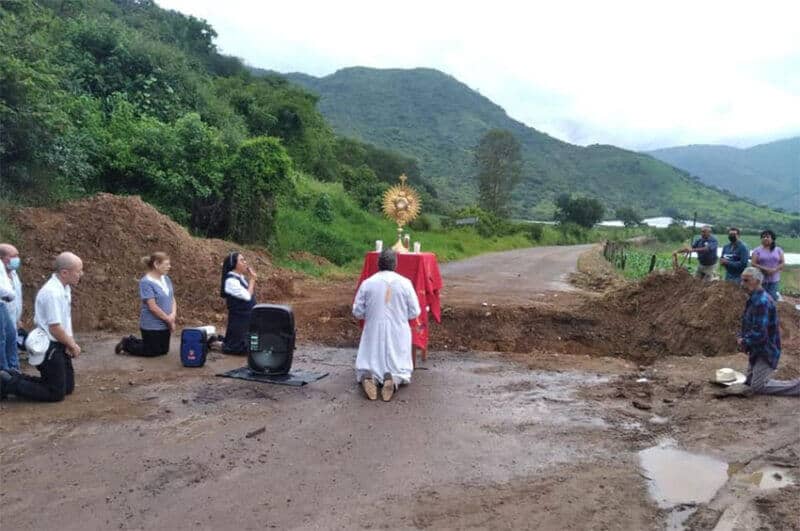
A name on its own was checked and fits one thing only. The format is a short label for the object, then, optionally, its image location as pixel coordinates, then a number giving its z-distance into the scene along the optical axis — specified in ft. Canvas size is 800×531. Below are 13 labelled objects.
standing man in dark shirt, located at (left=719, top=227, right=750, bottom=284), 35.65
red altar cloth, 27.55
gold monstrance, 30.68
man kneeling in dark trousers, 20.24
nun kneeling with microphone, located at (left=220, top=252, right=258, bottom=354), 27.02
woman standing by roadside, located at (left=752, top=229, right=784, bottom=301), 33.04
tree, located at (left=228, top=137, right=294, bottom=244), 59.98
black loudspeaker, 24.35
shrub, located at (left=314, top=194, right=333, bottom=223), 83.41
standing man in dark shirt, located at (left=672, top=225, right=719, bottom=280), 39.14
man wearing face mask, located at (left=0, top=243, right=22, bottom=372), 21.75
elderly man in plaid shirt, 22.43
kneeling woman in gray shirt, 26.37
